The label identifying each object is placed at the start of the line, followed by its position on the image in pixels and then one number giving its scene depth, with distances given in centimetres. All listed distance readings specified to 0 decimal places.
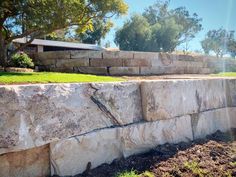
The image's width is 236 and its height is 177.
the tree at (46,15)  512
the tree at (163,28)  2036
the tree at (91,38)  2099
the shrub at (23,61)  532
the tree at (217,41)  2899
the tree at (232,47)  2790
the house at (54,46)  1278
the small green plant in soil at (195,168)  217
